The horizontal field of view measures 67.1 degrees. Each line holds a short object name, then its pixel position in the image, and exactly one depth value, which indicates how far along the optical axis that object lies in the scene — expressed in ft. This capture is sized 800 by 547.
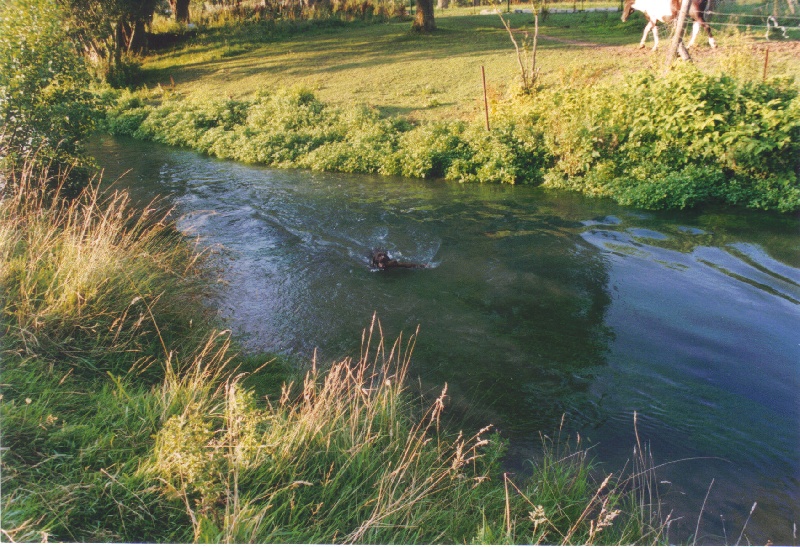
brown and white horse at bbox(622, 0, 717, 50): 60.80
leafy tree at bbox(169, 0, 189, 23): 129.08
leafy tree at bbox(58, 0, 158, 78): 95.09
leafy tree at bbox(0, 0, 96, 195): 29.12
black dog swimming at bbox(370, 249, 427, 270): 33.65
